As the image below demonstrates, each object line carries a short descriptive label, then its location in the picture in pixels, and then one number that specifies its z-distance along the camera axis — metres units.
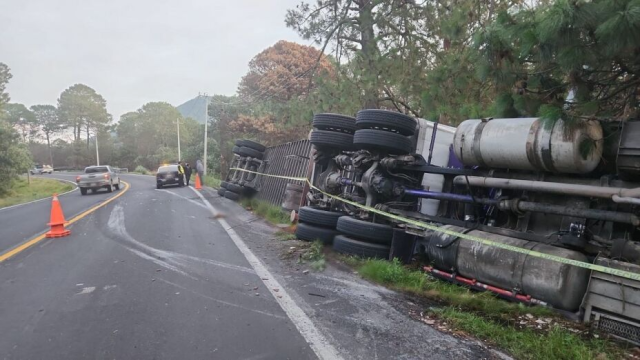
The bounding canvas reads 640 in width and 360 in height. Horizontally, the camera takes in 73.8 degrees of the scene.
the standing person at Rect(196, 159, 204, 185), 27.82
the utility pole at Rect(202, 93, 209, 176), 38.46
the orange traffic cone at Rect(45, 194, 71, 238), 8.52
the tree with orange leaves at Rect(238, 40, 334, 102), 27.42
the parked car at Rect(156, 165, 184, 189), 25.92
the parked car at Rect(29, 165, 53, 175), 68.26
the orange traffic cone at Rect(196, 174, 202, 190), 24.46
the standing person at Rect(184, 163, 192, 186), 27.31
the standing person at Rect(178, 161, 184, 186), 26.45
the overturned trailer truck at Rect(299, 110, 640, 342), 3.87
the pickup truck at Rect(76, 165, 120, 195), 22.69
